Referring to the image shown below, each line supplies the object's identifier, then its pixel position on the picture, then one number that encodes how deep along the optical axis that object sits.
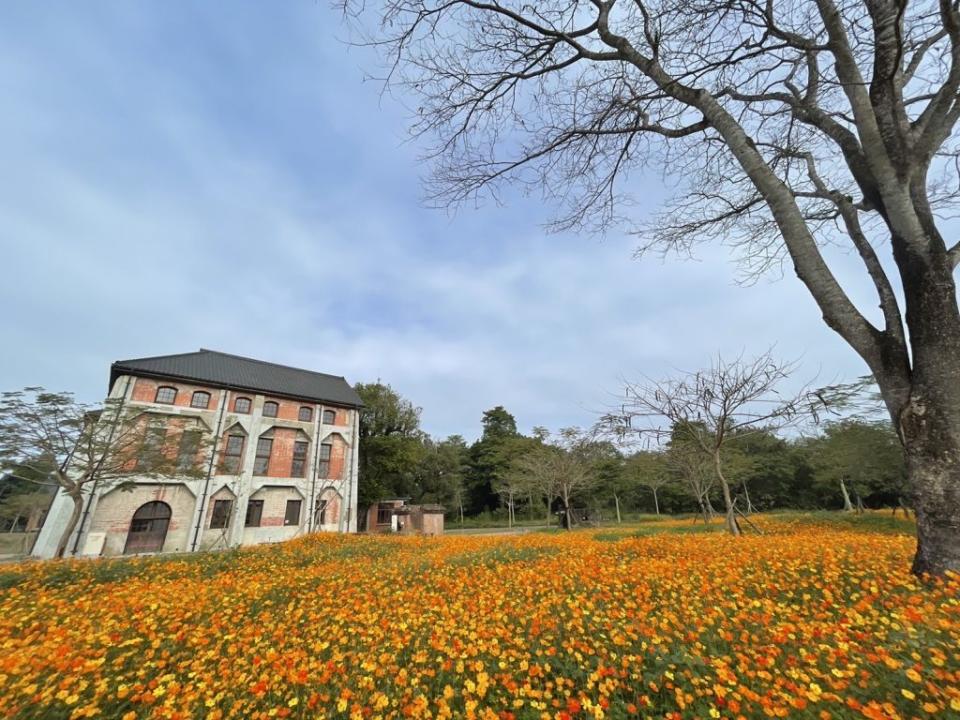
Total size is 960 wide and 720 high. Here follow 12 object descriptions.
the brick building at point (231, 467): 19.25
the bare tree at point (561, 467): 25.69
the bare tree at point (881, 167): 3.39
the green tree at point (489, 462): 42.69
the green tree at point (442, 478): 42.97
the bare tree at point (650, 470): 21.46
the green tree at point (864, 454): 14.20
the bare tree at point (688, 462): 15.62
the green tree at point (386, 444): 33.81
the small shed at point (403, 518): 24.91
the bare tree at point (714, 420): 10.27
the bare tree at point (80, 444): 13.12
